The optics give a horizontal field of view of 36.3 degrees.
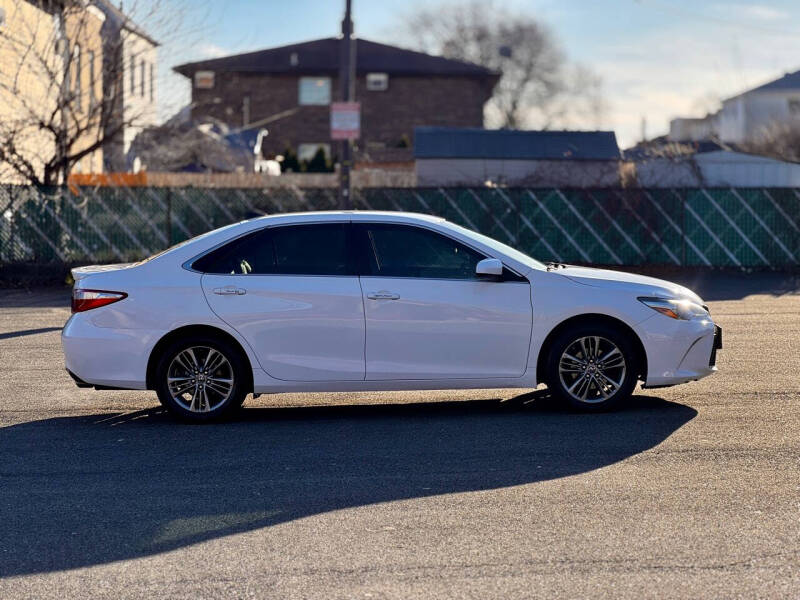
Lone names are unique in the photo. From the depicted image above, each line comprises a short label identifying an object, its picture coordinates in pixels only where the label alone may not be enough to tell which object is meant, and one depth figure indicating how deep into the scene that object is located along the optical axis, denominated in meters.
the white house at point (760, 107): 65.00
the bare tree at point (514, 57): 80.88
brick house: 61.59
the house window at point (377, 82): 62.00
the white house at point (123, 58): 26.38
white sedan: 9.16
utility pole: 23.33
